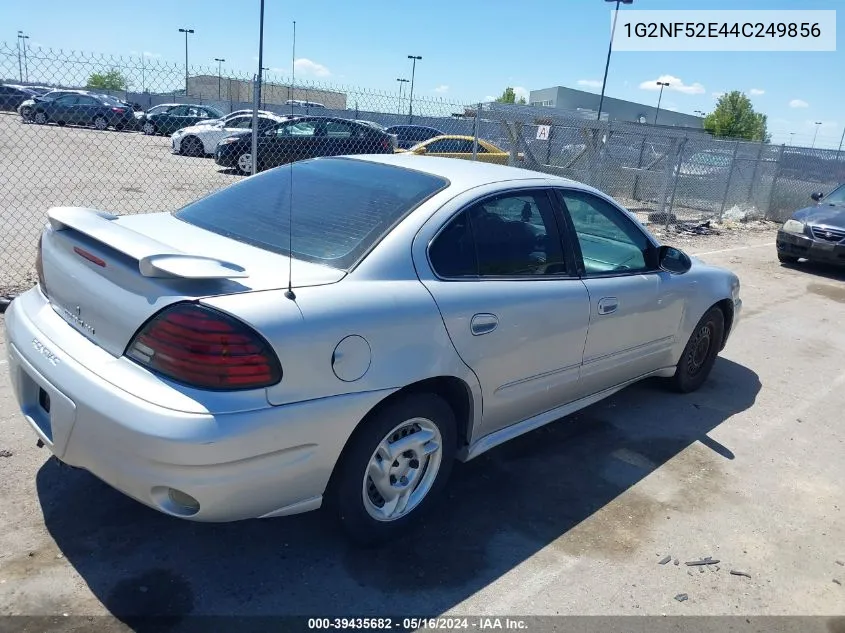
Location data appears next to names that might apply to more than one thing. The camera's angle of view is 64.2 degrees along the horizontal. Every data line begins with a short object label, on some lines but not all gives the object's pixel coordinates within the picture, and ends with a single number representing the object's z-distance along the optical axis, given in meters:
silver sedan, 2.33
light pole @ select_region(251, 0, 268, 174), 7.01
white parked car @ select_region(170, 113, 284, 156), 20.50
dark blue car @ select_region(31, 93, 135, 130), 22.95
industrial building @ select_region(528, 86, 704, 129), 79.19
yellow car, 12.83
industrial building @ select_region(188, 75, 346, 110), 46.22
